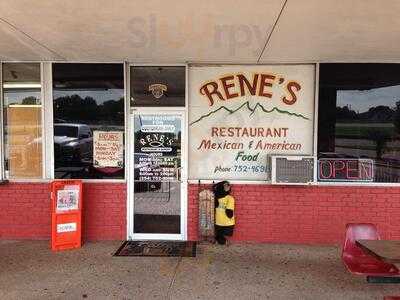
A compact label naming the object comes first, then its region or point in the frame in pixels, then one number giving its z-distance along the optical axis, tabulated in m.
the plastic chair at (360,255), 4.14
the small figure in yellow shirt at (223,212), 6.32
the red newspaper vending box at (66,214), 6.05
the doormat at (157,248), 5.93
